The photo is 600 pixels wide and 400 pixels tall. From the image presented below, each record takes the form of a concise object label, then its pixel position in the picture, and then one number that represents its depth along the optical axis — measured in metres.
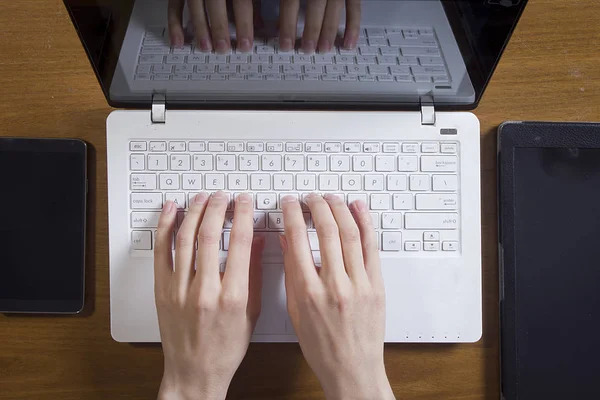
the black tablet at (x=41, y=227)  0.64
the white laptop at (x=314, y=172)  0.63
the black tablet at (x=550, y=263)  0.64
